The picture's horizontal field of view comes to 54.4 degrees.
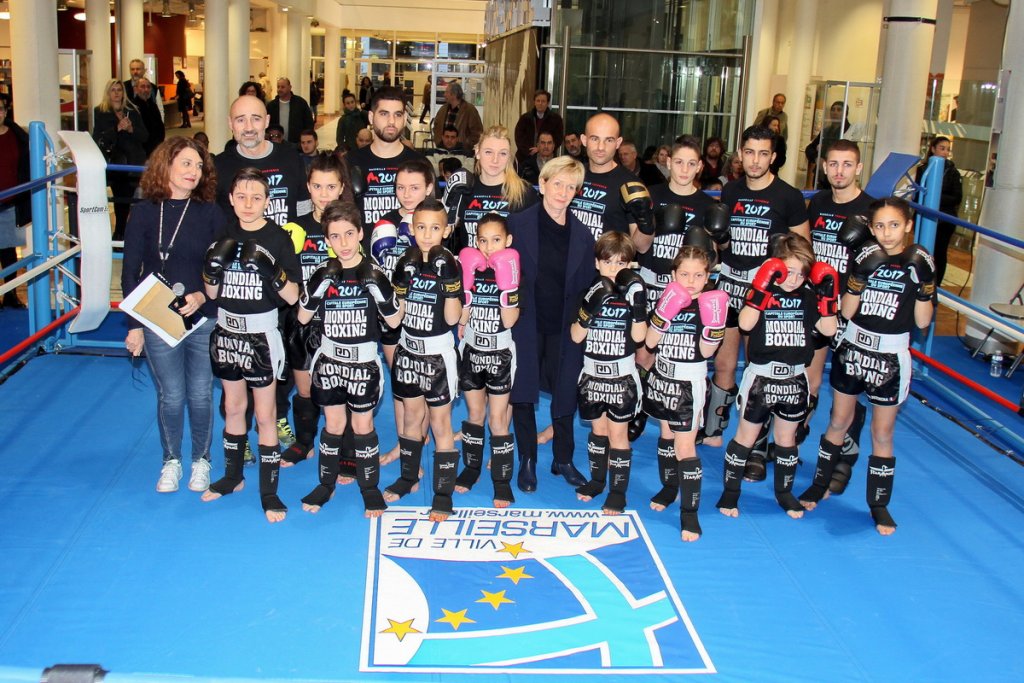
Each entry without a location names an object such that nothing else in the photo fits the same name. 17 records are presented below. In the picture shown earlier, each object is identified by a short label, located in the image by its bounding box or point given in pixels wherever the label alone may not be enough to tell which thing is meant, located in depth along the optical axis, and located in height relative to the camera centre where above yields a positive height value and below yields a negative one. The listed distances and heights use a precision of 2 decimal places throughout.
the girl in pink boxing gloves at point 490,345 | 4.03 -0.89
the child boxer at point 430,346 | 4.00 -0.89
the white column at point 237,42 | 17.80 +1.38
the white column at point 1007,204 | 7.32 -0.35
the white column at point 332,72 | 30.91 +1.65
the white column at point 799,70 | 16.77 +1.28
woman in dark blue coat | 4.31 -0.67
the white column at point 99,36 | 14.34 +1.12
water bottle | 6.98 -1.45
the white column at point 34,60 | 9.71 +0.48
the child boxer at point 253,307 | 4.02 -0.75
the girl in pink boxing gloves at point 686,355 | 4.07 -0.88
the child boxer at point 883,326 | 4.17 -0.73
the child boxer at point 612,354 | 4.12 -0.90
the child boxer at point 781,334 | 4.14 -0.79
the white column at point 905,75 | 10.23 +0.79
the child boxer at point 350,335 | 4.00 -0.84
